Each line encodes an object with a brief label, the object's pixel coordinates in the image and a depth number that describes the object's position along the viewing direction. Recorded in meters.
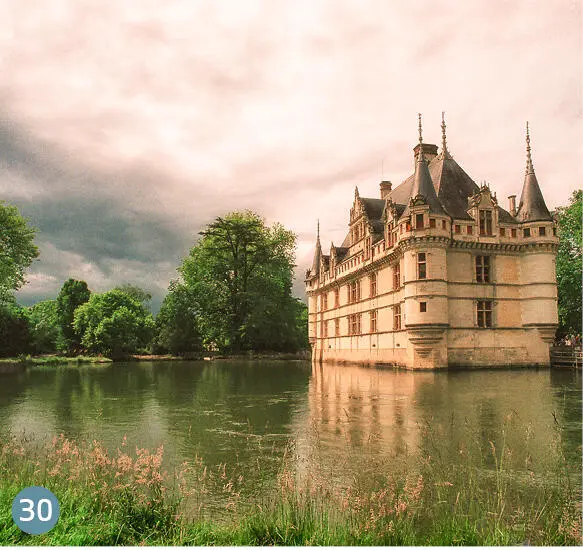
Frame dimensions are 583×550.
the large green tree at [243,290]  52.66
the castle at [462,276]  30.88
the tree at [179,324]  59.69
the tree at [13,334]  47.28
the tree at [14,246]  37.19
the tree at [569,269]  39.03
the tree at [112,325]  59.94
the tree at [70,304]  70.56
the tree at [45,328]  59.90
